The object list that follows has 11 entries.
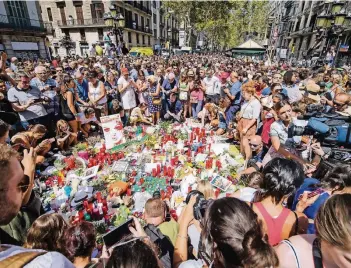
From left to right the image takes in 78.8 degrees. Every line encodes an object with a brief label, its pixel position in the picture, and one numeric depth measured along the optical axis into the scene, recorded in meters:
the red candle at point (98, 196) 3.47
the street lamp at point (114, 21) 9.07
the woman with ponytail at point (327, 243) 1.07
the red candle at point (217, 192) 3.62
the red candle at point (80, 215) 3.04
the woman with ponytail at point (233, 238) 1.18
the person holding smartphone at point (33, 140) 3.74
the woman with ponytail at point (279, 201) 1.74
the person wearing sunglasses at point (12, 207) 0.73
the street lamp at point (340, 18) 6.66
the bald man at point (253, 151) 4.07
